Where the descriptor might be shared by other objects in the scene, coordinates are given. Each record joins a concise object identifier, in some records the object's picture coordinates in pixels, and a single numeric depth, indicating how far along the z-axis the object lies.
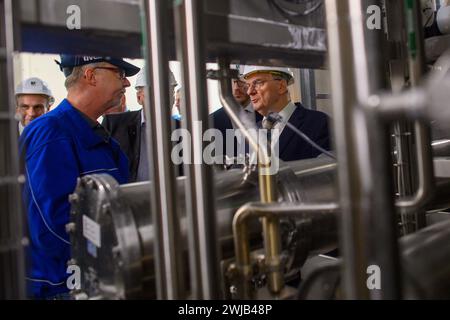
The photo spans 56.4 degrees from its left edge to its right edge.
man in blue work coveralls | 1.21
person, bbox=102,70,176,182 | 2.04
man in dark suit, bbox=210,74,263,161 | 2.08
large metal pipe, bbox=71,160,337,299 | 0.70
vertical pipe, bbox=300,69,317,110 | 2.70
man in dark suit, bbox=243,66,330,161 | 1.85
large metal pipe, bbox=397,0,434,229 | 0.64
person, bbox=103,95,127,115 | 2.75
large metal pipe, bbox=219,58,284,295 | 0.68
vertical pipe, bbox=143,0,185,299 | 0.61
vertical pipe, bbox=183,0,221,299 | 0.60
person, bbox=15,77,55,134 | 2.32
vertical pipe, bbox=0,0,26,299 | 0.63
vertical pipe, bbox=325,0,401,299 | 0.39
